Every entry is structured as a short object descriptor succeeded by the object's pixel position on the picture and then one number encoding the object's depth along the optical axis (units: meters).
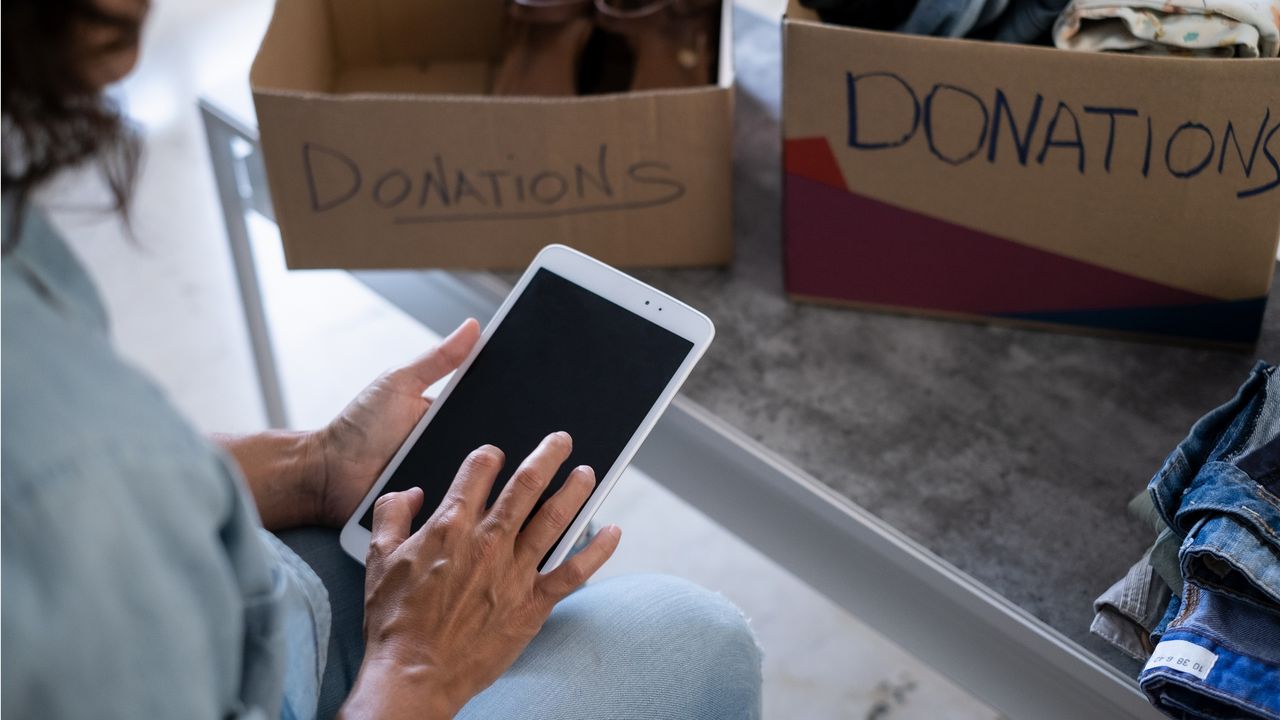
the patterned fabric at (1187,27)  0.68
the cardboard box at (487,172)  0.80
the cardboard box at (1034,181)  0.69
